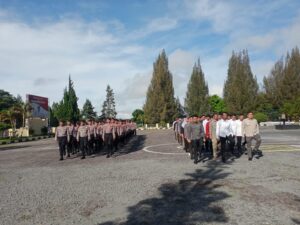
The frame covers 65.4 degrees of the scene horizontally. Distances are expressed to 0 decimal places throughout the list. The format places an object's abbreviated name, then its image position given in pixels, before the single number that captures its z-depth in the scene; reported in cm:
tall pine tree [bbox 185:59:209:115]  4703
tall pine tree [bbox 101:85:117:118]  6448
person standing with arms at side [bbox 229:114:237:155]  960
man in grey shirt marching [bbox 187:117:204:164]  882
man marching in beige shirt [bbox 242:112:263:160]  895
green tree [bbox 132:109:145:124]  6719
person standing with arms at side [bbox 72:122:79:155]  1141
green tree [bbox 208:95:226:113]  5743
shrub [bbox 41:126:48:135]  3715
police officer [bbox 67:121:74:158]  1104
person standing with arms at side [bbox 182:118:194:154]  910
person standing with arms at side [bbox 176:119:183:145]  1345
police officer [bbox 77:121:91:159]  1083
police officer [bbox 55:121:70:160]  1040
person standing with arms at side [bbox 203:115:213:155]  1001
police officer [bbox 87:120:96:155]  1131
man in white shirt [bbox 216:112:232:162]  900
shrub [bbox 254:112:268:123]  3948
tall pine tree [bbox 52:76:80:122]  4299
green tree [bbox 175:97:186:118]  4645
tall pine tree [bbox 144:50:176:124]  4528
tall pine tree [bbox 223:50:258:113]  4264
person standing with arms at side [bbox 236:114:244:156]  975
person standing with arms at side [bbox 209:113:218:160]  938
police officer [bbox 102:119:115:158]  1092
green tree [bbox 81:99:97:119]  6329
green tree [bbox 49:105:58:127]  5235
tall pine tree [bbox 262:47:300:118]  4322
